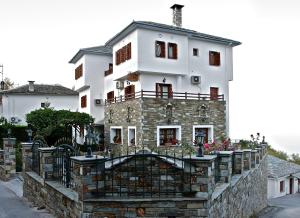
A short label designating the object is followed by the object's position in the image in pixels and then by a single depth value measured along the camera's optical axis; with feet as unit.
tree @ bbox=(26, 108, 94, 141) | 79.97
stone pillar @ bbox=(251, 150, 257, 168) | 51.26
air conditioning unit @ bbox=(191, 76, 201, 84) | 78.74
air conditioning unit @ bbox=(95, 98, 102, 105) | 90.43
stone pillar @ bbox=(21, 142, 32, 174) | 41.86
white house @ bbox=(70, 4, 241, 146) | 71.36
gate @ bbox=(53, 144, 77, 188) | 30.45
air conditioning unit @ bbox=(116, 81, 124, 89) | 79.92
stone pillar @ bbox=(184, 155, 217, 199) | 24.03
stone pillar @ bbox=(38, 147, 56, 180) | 33.96
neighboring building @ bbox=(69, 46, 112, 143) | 88.58
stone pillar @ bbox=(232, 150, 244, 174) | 41.37
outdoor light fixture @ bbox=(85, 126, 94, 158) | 24.59
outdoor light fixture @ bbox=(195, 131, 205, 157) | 25.38
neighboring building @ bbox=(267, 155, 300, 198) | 99.35
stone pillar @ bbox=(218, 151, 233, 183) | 34.22
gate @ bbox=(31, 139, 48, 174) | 38.81
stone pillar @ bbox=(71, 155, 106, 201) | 23.75
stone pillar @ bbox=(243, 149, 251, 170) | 46.34
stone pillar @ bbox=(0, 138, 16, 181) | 55.83
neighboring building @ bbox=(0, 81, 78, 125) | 106.63
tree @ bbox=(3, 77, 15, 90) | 145.89
